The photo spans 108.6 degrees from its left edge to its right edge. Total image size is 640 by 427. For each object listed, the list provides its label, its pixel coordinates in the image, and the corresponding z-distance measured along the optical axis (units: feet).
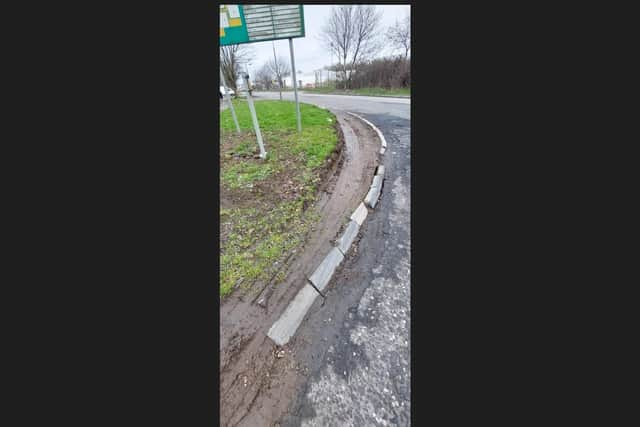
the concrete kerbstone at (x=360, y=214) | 10.02
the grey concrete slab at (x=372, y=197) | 11.15
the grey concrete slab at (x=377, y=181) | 12.61
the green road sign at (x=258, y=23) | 14.40
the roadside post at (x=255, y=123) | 14.43
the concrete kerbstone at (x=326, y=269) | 7.22
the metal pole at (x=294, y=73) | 18.15
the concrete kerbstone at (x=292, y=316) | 5.88
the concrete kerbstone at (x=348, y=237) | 8.53
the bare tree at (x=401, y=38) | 74.77
